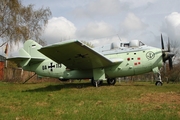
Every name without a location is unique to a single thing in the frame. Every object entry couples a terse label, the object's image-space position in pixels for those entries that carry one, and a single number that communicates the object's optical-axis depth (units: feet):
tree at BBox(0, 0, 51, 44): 87.56
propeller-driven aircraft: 40.27
